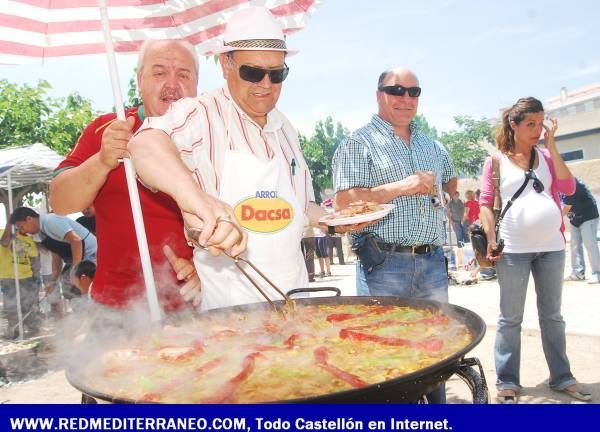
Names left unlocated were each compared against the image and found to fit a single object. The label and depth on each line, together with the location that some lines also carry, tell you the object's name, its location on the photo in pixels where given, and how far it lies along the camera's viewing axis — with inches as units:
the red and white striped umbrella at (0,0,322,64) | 108.5
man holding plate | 135.7
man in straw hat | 93.0
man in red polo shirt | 100.5
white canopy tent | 303.4
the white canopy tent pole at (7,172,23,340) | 296.4
